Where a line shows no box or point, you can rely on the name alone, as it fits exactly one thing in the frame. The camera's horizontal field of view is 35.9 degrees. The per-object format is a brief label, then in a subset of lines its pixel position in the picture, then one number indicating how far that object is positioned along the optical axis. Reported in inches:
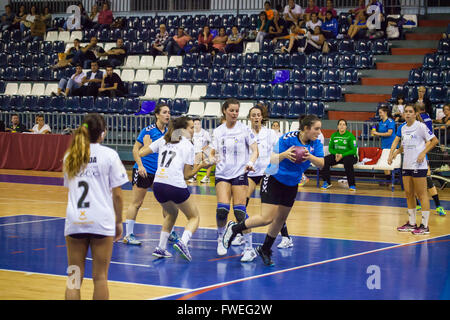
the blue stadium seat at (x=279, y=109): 847.1
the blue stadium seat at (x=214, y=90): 916.0
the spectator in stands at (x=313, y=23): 932.0
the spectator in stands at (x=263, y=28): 974.4
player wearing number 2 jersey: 221.0
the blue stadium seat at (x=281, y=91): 874.8
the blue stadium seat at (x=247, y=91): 895.1
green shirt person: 730.8
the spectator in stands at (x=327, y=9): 939.3
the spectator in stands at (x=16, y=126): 920.3
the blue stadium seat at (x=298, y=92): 866.8
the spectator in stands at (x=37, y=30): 1184.0
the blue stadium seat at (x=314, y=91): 860.0
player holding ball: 325.1
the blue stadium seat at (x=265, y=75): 909.2
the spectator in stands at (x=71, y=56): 1046.4
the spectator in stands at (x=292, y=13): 982.9
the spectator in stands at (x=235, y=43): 978.7
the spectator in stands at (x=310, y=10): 965.2
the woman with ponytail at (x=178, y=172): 349.4
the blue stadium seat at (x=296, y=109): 837.8
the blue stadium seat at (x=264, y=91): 884.6
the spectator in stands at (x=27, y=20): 1205.0
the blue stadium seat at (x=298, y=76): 886.4
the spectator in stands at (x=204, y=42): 998.8
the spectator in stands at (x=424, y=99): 687.1
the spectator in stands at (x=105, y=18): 1154.7
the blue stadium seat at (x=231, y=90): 907.4
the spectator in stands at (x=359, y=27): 912.3
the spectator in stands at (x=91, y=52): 1046.0
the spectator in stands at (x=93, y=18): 1174.4
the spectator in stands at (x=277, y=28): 968.9
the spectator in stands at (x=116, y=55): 1039.9
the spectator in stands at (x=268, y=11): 982.3
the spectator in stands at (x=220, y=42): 1000.2
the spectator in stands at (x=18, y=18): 1224.8
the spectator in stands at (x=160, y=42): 1032.2
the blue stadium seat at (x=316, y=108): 832.9
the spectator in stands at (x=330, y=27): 938.7
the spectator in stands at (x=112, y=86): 966.2
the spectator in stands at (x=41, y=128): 901.7
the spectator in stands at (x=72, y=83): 997.2
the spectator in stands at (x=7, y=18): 1230.3
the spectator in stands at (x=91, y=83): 981.2
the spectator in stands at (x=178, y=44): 1021.8
